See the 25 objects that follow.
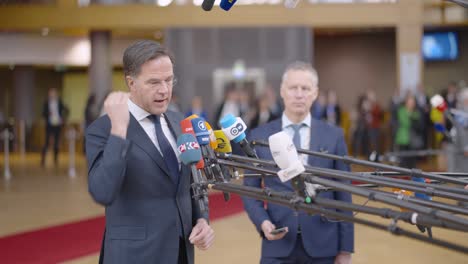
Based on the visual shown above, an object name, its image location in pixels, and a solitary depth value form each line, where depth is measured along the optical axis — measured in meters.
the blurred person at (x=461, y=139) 8.80
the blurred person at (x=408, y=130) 15.93
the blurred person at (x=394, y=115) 16.14
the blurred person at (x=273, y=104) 14.53
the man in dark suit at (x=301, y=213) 3.53
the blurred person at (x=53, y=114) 18.66
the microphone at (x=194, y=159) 2.38
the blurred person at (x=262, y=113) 13.86
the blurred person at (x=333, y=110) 18.30
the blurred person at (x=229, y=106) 15.42
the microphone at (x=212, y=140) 2.63
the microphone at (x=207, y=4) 2.51
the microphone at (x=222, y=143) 2.65
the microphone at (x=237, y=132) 2.66
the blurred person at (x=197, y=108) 16.23
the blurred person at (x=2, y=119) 26.02
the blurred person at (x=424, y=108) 16.82
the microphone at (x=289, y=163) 1.99
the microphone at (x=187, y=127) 2.57
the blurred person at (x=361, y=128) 19.09
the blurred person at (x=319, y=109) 17.47
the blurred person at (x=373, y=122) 19.05
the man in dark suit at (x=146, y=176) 2.69
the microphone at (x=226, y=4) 2.54
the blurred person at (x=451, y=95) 17.61
